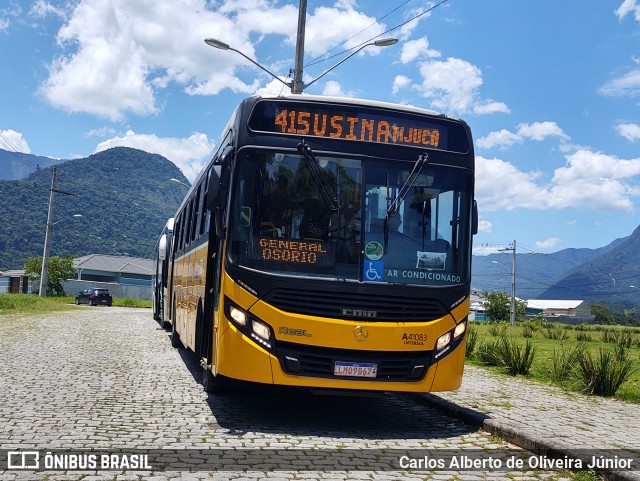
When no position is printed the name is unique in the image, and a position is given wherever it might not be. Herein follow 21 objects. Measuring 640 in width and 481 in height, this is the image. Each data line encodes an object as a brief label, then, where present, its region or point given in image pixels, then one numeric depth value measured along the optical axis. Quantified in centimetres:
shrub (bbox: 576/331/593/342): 3350
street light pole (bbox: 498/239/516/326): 6175
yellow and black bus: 759
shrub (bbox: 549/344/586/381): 1274
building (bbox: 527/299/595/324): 15370
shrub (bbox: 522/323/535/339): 3471
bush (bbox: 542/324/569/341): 3484
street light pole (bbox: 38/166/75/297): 5184
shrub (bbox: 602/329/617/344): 3206
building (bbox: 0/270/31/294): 7136
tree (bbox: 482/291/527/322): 8962
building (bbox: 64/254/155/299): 10594
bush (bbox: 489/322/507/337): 2715
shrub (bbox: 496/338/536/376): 1425
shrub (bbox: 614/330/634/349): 2454
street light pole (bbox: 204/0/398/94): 1912
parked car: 5909
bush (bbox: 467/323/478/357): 1781
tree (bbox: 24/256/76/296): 7281
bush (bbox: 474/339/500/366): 1573
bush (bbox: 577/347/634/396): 1130
